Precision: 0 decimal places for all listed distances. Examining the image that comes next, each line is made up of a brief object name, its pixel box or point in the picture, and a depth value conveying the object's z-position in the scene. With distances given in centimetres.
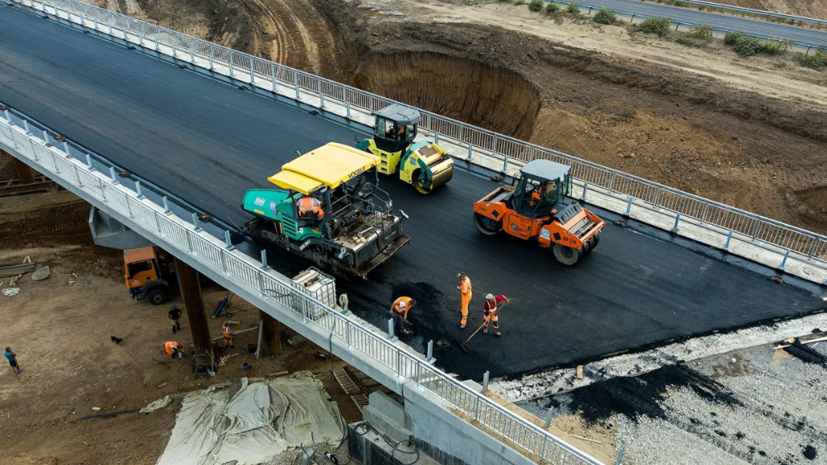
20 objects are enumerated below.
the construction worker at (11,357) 2150
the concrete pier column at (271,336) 2116
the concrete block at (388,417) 1264
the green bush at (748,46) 3491
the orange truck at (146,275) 2383
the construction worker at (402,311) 1347
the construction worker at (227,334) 2190
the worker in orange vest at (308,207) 1422
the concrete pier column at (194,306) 1909
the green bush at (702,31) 3681
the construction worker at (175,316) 2316
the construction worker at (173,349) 2175
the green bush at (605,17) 3931
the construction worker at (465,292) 1302
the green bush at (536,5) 4159
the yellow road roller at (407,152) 1838
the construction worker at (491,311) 1309
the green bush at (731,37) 3578
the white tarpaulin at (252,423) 1681
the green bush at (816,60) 3291
